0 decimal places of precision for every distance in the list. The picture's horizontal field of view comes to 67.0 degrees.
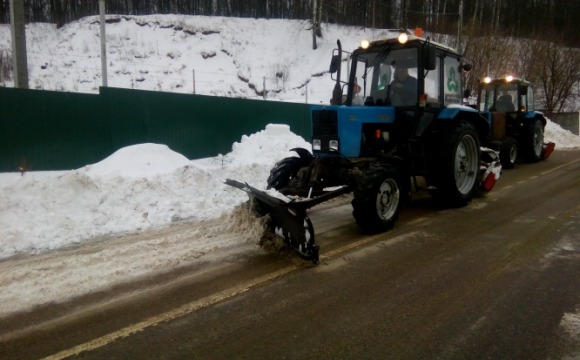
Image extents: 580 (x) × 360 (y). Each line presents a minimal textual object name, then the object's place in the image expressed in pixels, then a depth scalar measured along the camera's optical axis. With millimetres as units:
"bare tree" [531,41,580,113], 25859
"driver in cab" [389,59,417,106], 6547
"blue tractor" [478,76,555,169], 13062
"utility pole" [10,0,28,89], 8211
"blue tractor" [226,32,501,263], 5641
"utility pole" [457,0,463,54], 20369
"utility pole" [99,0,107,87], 10742
